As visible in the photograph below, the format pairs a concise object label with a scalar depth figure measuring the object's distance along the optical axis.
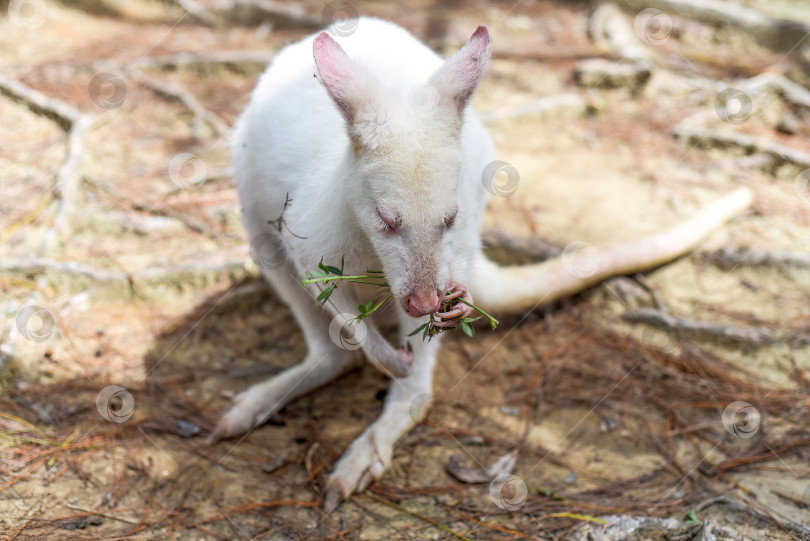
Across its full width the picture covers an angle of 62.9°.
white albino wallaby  1.91
